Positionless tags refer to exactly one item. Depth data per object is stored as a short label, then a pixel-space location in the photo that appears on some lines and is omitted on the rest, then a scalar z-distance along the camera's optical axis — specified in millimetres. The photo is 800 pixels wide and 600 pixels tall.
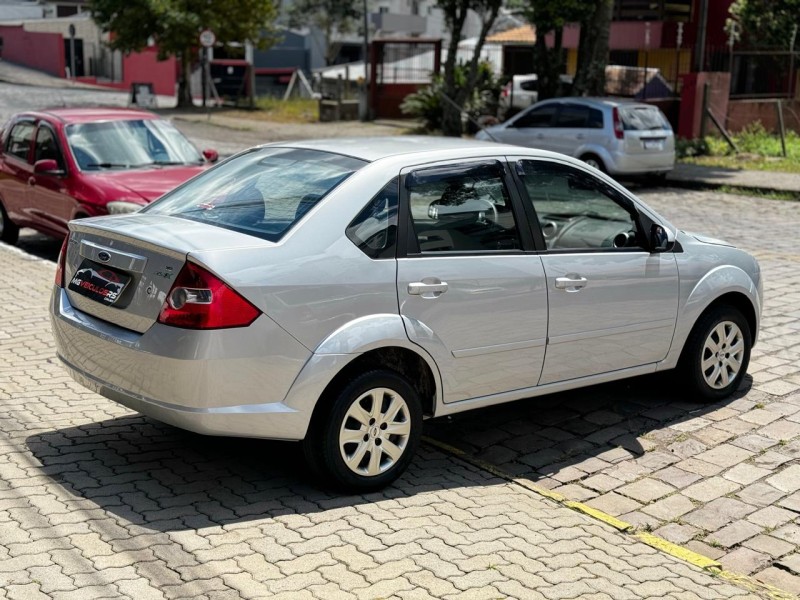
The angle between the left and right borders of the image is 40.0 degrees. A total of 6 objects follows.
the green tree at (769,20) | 29672
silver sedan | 4965
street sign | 35562
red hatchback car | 10922
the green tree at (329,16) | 62031
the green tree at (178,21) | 38094
